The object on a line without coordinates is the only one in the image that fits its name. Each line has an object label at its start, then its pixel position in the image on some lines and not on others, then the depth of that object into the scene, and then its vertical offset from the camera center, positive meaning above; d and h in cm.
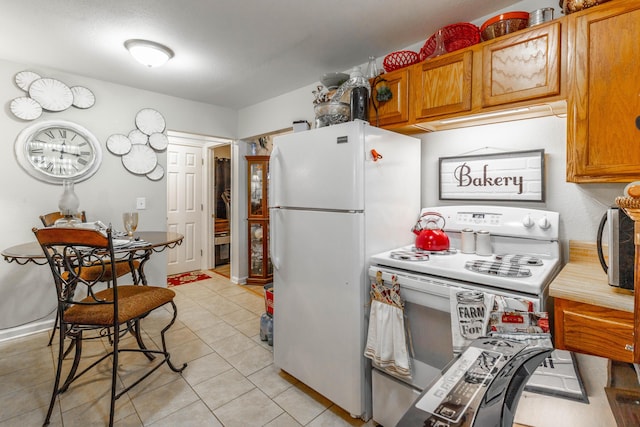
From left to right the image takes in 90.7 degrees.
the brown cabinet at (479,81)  146 +67
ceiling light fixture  222 +112
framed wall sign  178 +19
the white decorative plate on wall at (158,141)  339 +72
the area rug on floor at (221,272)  470 -99
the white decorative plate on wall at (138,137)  327 +74
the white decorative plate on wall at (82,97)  290 +103
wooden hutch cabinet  427 -19
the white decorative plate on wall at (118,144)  313 +64
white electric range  133 -30
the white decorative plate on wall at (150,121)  330 +92
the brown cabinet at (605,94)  128 +48
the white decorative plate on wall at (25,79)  264 +109
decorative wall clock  271 +51
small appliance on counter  117 -16
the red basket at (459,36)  180 +100
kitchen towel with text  125 -44
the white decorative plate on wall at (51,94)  272 +100
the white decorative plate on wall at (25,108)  264 +84
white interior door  461 +7
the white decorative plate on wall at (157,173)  341 +37
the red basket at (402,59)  204 +97
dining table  181 -24
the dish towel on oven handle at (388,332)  154 -62
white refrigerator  170 -16
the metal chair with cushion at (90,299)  158 -55
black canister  202 +67
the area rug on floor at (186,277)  436 -101
